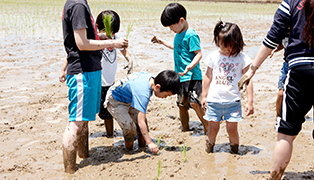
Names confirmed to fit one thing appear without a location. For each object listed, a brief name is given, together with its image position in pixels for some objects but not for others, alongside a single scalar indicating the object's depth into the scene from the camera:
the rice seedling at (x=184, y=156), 3.07
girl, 2.92
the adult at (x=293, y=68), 2.16
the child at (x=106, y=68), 3.62
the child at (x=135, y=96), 2.98
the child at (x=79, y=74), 2.70
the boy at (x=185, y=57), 3.53
